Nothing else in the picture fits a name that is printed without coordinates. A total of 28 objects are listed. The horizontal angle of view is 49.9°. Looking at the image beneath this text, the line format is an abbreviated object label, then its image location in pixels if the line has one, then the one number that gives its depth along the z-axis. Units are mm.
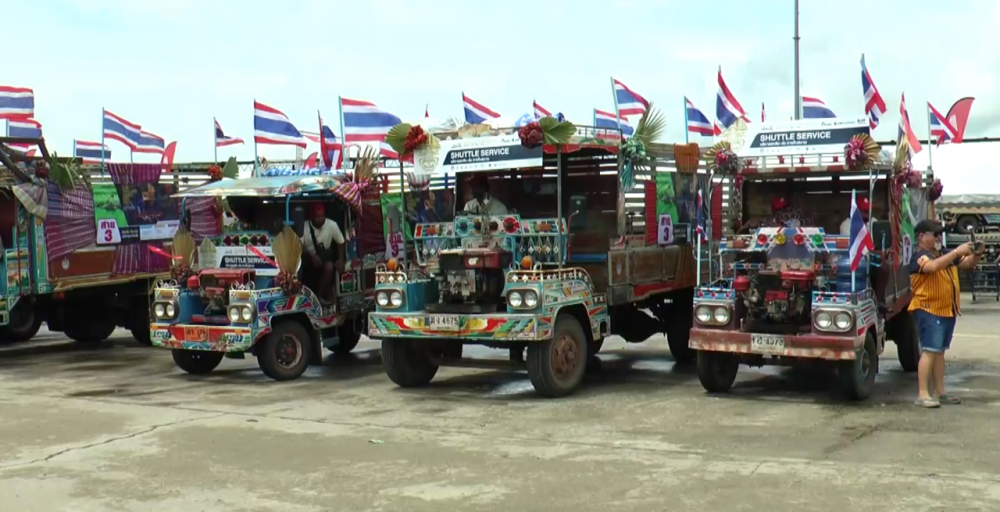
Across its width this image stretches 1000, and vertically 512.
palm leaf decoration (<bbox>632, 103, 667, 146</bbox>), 11422
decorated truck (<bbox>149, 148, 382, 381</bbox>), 11859
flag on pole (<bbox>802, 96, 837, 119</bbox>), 16703
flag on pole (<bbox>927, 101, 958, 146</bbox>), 18625
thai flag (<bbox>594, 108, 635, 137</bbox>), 19091
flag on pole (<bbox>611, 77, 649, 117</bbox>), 16875
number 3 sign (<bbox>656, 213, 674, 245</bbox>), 12484
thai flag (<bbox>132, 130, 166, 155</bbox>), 21844
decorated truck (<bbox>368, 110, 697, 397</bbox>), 10422
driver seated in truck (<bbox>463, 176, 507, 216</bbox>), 11312
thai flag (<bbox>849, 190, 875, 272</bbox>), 9531
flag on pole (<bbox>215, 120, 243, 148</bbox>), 21805
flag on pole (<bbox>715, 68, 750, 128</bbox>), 18047
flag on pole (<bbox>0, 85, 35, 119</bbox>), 18938
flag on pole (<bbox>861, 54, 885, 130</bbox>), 14055
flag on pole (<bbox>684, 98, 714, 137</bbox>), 17609
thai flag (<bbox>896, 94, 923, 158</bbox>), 10867
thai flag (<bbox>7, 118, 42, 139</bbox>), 19047
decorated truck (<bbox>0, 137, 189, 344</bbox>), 14031
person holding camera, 9375
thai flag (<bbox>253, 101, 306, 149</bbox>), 15305
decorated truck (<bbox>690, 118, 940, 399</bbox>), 9641
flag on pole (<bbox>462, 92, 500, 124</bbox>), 17312
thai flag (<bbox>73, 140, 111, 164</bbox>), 25188
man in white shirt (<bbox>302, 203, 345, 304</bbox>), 12867
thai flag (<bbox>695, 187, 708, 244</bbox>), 10961
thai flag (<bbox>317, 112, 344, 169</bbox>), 18411
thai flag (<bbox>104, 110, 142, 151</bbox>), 20641
